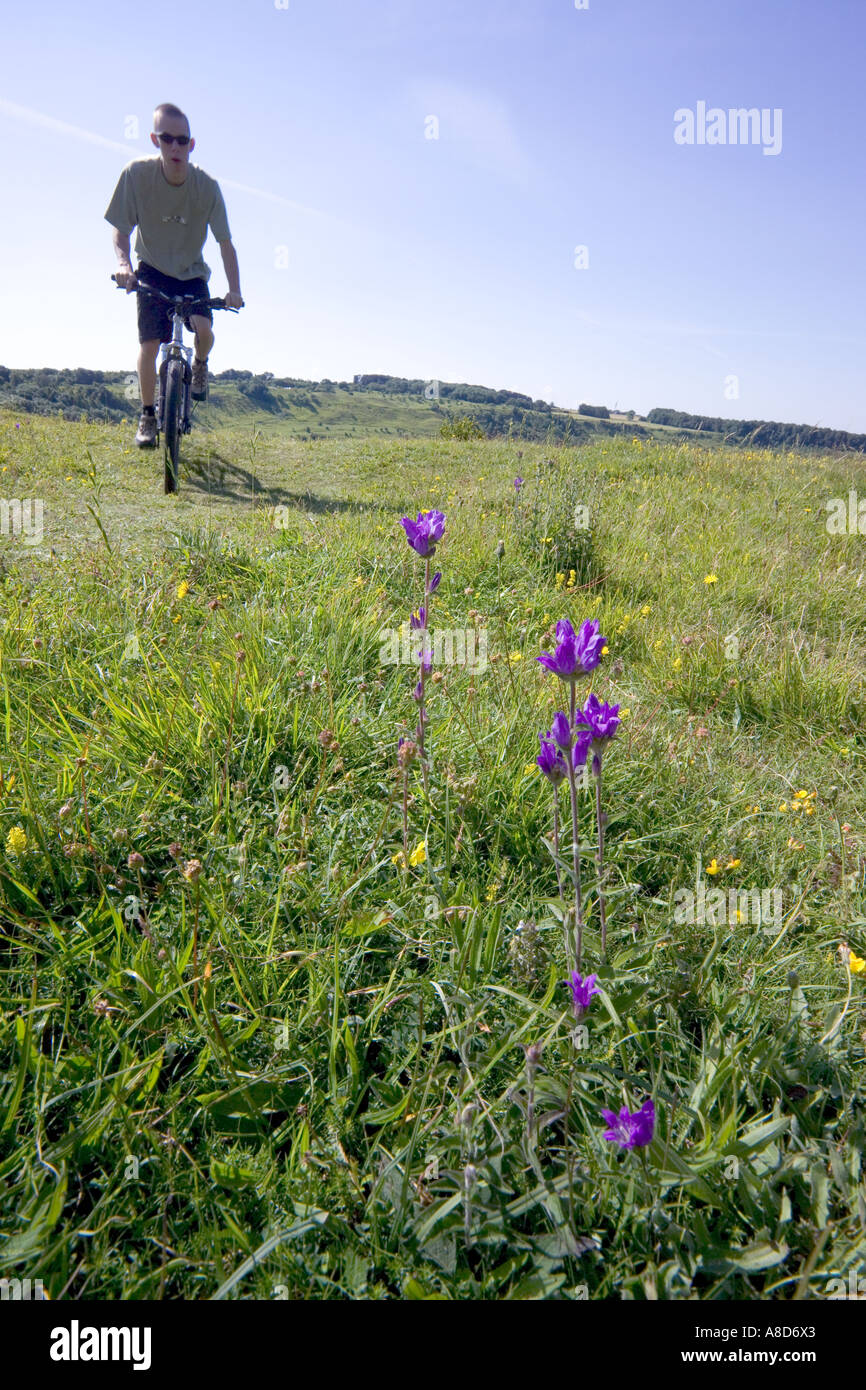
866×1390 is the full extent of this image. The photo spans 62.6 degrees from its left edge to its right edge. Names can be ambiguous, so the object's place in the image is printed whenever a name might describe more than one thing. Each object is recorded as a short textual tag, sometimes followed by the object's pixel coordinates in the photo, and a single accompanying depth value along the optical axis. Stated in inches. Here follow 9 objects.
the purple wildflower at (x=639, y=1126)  40.8
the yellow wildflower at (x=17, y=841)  68.4
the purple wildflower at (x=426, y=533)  73.7
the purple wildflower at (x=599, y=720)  49.8
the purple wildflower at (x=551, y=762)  51.7
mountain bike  210.4
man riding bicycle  205.3
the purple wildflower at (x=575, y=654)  51.6
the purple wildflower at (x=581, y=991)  46.1
